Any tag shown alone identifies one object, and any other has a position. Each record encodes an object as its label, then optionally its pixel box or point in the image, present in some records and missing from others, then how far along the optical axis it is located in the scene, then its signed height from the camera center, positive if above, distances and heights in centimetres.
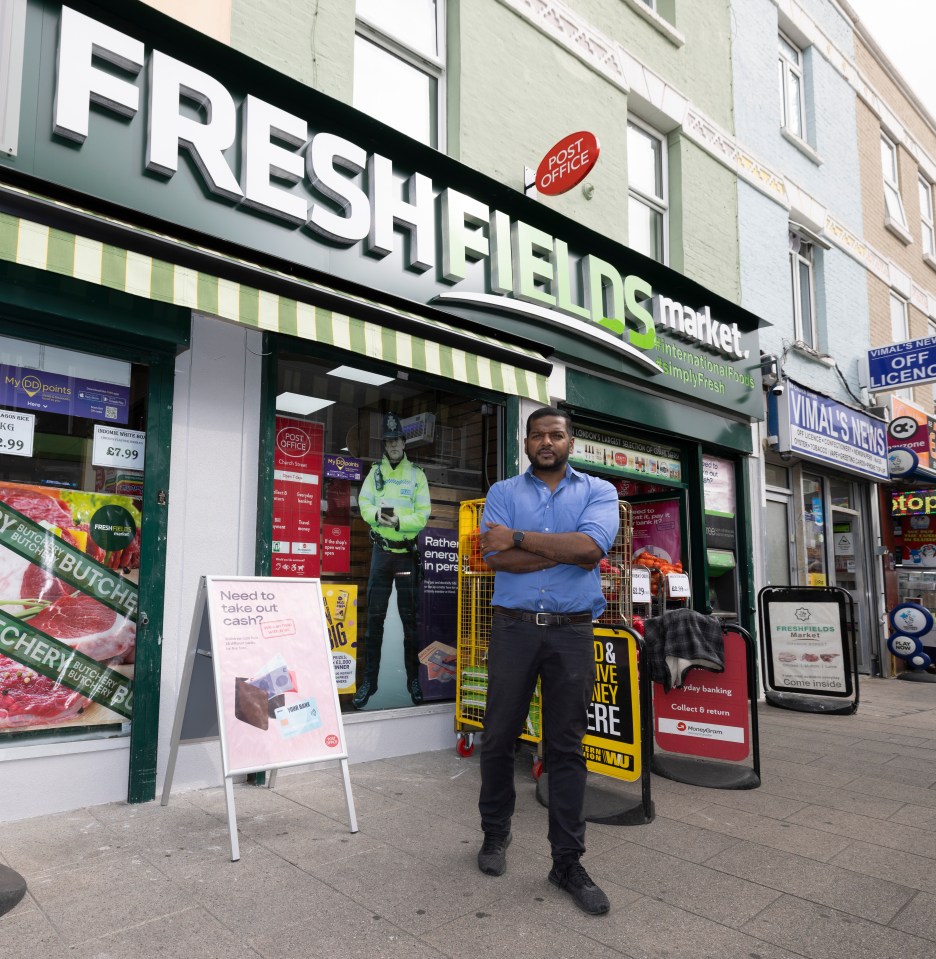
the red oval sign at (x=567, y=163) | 655 +346
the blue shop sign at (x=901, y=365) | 1156 +296
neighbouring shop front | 1013 +82
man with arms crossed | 327 -37
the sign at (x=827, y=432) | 995 +173
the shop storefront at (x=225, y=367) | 409 +124
